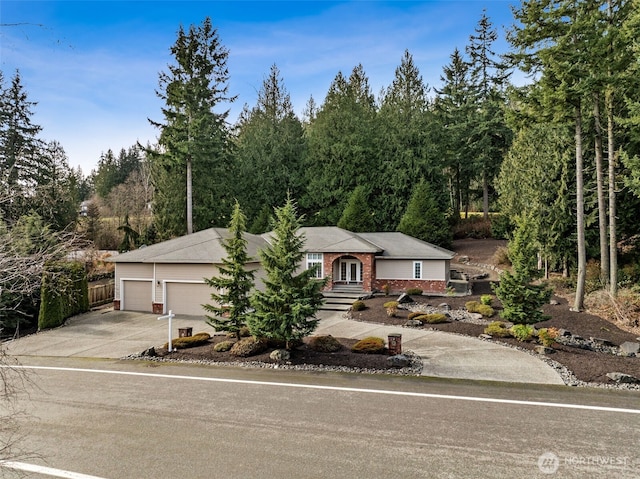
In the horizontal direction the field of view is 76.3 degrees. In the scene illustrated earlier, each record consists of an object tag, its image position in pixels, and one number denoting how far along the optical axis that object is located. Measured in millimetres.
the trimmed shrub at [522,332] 13067
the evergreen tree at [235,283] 13094
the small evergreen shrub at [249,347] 11750
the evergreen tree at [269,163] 36469
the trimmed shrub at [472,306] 18302
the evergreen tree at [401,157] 35750
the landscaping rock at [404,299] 20778
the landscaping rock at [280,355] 11211
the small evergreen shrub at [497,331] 13691
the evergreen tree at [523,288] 14141
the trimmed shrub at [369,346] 11852
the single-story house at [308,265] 19766
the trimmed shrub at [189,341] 13031
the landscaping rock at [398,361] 10664
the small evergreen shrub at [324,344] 12020
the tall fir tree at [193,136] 30938
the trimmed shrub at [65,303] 17469
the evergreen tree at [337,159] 36188
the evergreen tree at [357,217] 32844
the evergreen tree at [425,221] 31891
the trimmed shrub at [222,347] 12234
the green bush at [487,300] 18906
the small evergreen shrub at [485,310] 17294
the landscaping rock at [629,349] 12383
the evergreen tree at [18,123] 31312
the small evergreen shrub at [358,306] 19734
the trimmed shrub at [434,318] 16203
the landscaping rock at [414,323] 16125
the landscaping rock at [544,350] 11703
